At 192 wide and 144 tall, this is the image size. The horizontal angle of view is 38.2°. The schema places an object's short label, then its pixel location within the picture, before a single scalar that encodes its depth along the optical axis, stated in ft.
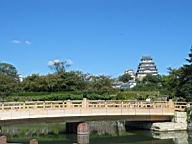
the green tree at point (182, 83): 101.04
